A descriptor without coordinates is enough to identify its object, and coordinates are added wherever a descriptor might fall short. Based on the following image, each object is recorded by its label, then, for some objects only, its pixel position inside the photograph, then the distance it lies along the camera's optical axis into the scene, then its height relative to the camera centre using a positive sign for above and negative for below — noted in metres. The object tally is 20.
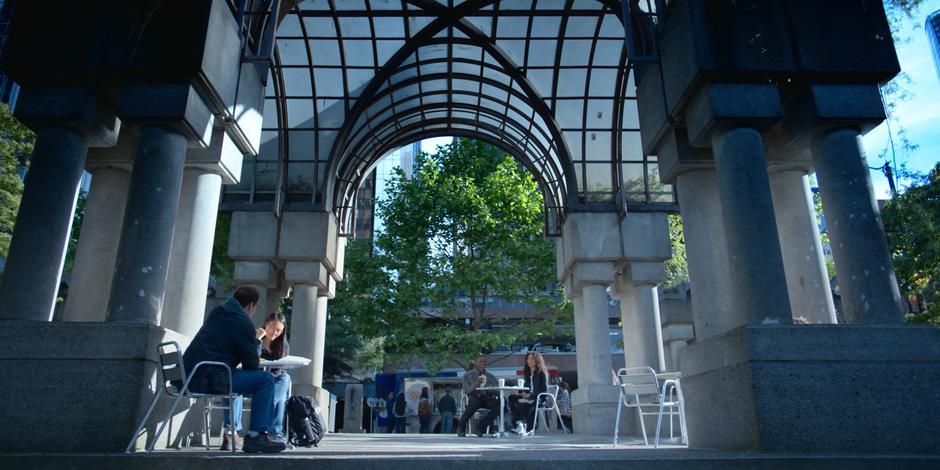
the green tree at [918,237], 16.62 +4.80
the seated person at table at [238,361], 5.76 +0.55
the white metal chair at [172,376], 5.48 +0.39
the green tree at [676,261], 24.94 +6.09
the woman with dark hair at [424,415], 23.07 +0.14
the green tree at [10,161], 16.42 +7.01
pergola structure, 5.61 +2.47
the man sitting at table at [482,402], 12.73 +0.33
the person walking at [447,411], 21.66 +0.26
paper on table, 7.26 +0.67
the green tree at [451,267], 23.34 +5.66
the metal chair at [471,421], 15.13 +0.13
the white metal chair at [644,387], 8.34 +0.39
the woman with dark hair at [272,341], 8.03 +1.03
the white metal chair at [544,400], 12.32 +0.37
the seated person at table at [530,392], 12.44 +0.50
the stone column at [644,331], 16.02 +2.21
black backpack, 7.82 -0.05
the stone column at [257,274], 15.67 +3.57
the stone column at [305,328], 15.62 +2.31
